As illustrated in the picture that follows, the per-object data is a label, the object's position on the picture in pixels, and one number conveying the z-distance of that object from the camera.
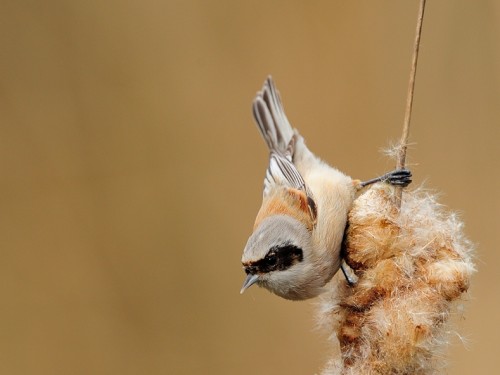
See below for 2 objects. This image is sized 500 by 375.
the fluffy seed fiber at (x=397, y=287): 2.96
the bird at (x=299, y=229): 3.02
